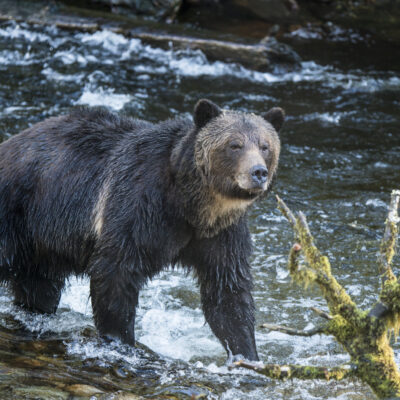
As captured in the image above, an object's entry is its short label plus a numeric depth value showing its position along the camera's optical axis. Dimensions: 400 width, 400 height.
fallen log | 27.52
